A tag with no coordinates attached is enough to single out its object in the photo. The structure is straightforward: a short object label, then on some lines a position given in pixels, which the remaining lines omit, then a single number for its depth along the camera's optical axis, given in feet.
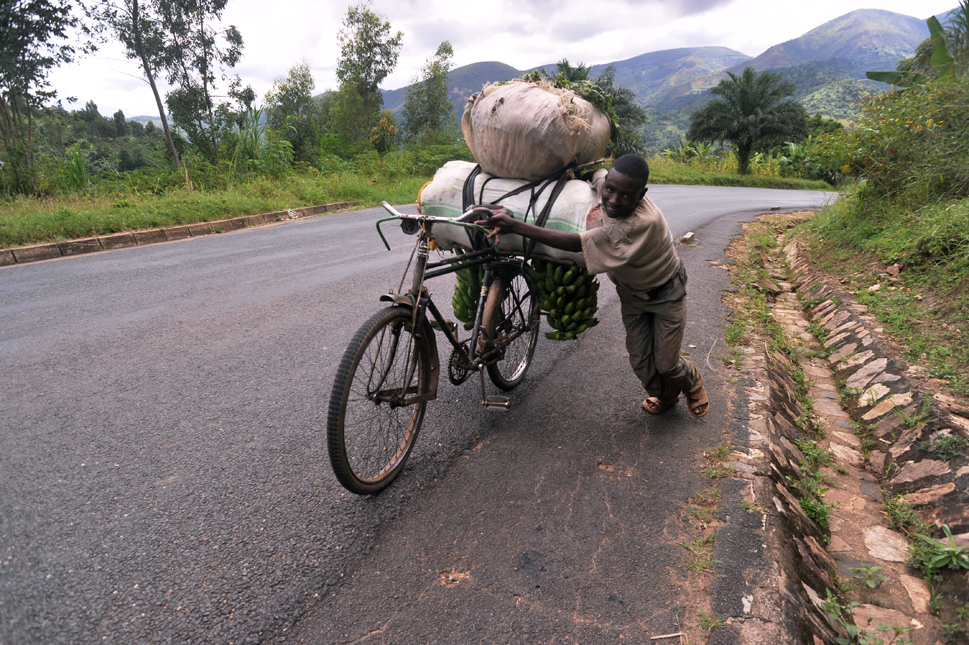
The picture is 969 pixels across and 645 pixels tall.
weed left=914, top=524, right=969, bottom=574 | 7.10
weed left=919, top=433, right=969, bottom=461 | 8.82
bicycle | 7.22
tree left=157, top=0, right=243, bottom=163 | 68.28
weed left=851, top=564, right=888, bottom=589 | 7.20
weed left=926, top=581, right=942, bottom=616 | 6.77
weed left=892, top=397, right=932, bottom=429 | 9.97
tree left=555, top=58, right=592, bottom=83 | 76.84
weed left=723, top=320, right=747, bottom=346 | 14.23
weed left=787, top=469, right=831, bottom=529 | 8.37
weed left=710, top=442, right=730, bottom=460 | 8.98
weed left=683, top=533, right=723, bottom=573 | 6.61
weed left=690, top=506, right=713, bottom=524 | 7.48
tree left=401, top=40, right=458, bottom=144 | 138.92
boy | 8.04
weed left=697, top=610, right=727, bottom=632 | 5.74
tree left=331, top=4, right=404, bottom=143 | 126.82
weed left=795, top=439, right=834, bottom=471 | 9.91
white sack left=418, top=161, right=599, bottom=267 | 8.92
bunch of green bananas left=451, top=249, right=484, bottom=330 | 10.67
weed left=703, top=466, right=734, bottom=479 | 8.45
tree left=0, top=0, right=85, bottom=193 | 42.27
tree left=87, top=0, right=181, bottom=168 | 59.72
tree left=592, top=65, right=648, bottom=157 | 98.12
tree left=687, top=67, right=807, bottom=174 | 102.01
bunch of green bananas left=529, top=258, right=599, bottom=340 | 10.07
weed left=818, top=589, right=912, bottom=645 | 6.08
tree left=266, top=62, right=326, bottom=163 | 187.21
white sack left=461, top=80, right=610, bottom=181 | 8.75
